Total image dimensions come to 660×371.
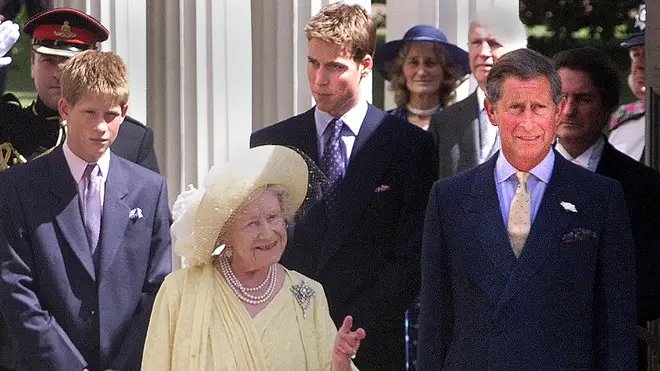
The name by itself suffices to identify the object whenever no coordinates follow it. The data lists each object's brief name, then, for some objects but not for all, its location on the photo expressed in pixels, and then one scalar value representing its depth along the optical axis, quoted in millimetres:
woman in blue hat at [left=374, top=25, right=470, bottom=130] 13250
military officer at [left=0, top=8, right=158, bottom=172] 12641
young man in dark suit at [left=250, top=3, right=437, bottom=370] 11187
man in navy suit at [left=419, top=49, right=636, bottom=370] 9086
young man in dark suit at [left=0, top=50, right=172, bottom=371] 11016
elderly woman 9586
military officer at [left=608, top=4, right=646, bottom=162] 13242
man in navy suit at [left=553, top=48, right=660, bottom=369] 10398
